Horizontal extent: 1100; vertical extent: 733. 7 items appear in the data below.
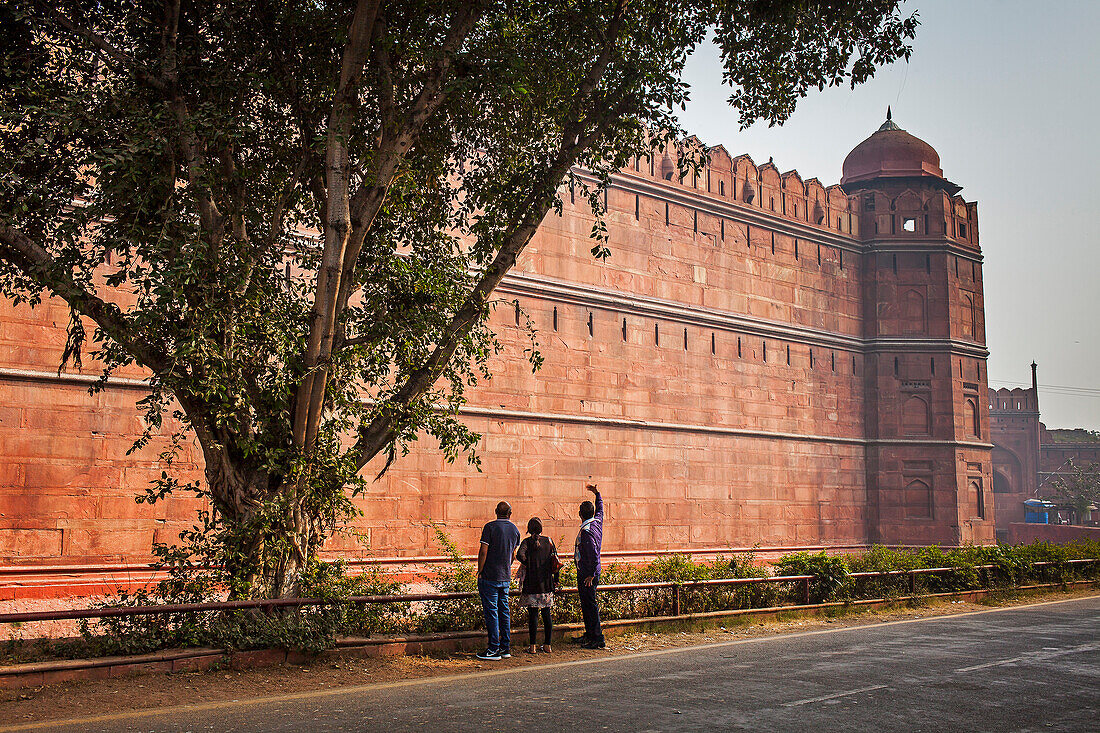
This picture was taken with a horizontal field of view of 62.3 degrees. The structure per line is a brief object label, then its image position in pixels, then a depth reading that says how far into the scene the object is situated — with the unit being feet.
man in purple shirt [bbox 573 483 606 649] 26.78
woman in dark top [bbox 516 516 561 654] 25.88
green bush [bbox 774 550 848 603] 37.50
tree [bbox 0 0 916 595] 23.04
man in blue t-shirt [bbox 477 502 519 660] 24.89
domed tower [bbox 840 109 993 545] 75.61
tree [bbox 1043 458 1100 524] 140.56
